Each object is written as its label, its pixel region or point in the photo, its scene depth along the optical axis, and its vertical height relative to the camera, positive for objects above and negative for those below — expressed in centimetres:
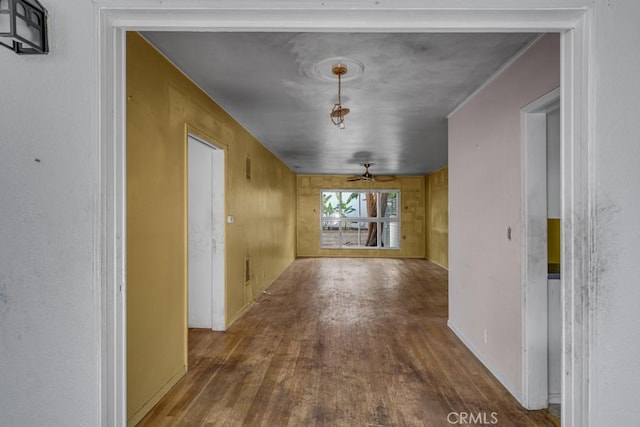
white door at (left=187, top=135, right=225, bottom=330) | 398 -18
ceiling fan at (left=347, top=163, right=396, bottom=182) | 795 +82
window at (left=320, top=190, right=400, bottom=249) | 1083 -15
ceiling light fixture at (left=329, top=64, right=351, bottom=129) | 276 +113
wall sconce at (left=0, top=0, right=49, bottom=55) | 107 +61
